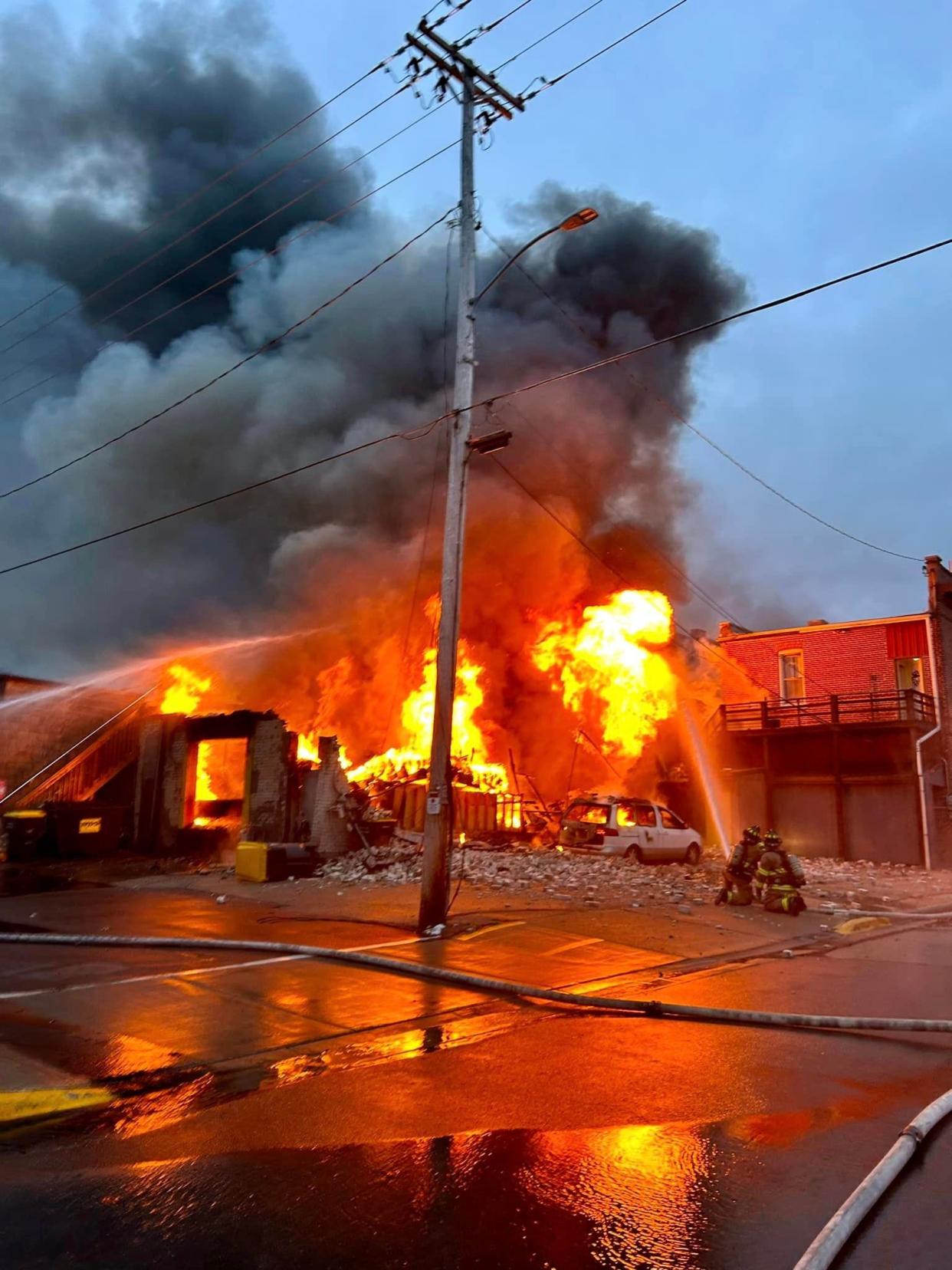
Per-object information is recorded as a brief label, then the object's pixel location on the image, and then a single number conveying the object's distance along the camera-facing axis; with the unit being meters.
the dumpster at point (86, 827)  17.98
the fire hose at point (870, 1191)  3.01
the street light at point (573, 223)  10.27
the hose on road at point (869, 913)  13.09
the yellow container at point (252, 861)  15.07
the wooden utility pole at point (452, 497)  10.68
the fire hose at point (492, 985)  6.30
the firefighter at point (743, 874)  13.16
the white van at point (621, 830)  17.58
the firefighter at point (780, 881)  12.70
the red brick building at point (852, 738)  23.78
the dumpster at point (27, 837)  17.61
